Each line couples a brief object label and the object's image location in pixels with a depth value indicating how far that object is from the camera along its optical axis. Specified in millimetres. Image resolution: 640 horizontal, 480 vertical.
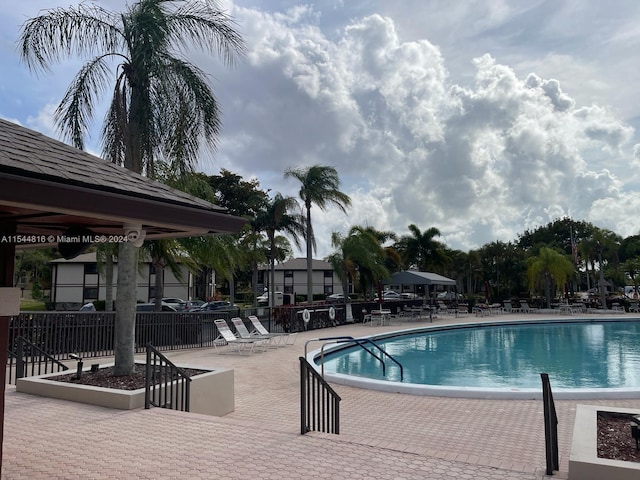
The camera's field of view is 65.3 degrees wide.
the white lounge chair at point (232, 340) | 15169
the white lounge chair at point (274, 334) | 16812
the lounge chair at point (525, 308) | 34259
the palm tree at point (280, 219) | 30922
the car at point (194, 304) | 32725
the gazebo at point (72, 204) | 3004
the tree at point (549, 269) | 35531
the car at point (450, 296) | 48175
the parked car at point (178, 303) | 31798
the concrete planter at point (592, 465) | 4125
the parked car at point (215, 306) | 32531
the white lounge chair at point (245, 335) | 16047
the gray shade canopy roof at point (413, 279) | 28859
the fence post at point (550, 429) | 4832
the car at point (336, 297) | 45938
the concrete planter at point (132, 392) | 7215
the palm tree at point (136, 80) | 8719
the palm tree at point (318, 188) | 28969
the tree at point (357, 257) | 29953
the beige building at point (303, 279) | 58469
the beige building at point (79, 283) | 40500
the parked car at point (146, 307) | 22488
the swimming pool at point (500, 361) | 10164
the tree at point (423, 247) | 38375
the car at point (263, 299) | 46812
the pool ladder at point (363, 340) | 10716
